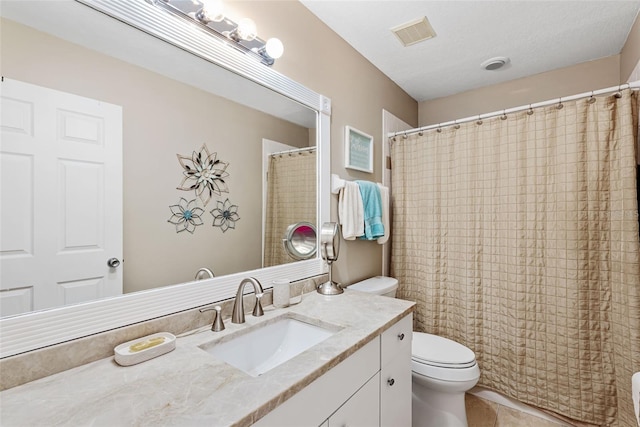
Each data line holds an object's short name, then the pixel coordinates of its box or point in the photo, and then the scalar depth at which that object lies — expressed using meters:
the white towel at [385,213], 2.06
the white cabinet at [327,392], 0.69
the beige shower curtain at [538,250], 1.54
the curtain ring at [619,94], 1.54
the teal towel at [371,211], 1.88
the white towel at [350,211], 1.75
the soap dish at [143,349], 0.77
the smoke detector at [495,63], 2.05
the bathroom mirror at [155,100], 0.76
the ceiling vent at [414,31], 1.68
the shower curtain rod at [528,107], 1.52
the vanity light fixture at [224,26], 1.01
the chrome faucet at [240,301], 1.07
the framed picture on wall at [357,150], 1.83
